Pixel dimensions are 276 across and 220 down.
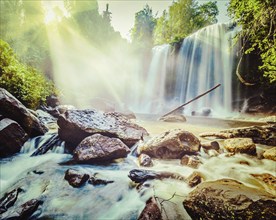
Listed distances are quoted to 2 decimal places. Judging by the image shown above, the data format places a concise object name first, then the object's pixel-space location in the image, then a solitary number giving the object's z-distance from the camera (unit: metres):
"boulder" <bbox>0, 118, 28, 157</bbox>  4.03
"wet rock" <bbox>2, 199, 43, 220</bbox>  2.10
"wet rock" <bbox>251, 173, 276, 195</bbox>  2.60
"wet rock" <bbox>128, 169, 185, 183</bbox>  2.96
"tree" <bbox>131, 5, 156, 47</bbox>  41.09
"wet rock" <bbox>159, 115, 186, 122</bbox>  10.59
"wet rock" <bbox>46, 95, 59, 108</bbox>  10.73
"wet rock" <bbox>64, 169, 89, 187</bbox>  2.90
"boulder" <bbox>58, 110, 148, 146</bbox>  4.58
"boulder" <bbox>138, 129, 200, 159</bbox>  4.02
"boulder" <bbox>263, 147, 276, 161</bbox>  3.67
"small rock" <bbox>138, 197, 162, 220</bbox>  2.04
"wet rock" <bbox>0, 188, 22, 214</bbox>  2.30
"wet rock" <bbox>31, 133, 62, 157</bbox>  4.55
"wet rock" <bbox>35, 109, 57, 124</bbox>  7.91
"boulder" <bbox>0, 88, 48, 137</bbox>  4.62
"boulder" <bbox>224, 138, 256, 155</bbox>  4.09
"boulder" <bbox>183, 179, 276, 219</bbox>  1.76
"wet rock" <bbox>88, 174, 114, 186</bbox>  3.02
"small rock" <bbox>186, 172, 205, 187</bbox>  2.79
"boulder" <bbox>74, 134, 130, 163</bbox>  3.79
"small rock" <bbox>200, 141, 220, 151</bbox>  4.45
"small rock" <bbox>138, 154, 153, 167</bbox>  3.68
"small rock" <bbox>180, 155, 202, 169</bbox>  3.55
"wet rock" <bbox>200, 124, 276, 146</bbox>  4.95
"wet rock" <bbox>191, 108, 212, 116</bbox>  15.32
